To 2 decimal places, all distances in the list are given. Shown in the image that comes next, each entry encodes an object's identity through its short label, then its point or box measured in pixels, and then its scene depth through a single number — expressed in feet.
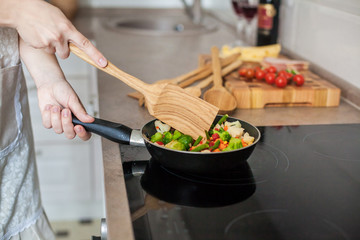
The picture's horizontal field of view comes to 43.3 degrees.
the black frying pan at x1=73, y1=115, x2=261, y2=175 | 2.31
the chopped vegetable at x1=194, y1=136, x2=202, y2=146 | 2.59
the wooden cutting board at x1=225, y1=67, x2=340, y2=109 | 3.64
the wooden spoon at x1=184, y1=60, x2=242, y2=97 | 3.60
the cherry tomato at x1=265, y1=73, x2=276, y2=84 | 3.76
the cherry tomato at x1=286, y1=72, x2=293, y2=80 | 3.77
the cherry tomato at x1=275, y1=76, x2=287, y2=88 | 3.66
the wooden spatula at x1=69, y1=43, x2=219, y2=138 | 2.67
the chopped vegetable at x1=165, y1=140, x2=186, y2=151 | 2.48
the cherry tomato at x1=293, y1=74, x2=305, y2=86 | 3.72
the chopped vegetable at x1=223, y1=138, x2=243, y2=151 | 2.41
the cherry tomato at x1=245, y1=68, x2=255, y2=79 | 3.93
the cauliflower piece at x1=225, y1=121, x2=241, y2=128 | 2.74
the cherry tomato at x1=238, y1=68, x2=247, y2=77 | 3.97
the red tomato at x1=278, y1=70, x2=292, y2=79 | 3.74
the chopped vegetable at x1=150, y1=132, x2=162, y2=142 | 2.59
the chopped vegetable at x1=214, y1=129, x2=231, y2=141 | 2.57
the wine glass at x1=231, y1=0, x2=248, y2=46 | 5.71
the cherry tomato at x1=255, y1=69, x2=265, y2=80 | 3.87
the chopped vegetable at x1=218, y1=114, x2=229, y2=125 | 2.78
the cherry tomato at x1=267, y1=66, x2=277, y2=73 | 3.89
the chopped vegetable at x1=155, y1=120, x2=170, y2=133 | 2.75
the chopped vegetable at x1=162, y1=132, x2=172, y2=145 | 2.62
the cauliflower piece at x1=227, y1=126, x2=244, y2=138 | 2.62
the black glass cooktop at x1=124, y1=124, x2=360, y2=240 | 1.95
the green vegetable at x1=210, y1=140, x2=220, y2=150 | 2.48
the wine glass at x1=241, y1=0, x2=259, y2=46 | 5.54
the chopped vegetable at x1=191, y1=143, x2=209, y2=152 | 2.46
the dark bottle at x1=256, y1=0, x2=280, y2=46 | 4.93
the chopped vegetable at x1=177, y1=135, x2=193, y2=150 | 2.58
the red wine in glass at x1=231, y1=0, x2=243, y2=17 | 5.73
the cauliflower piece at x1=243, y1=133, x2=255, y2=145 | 2.55
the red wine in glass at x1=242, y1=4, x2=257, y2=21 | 5.53
